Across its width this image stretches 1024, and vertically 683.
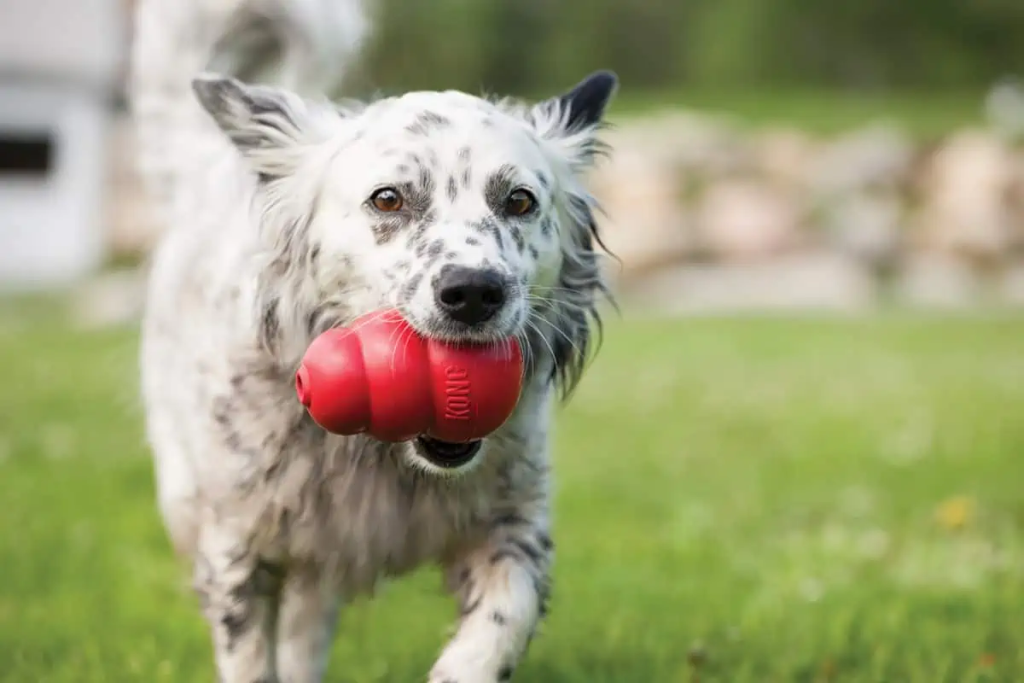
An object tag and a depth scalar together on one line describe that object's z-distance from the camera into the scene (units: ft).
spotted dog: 11.32
